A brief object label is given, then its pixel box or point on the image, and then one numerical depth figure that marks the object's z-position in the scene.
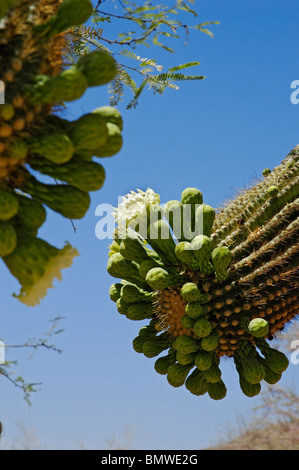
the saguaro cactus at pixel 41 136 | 0.77
